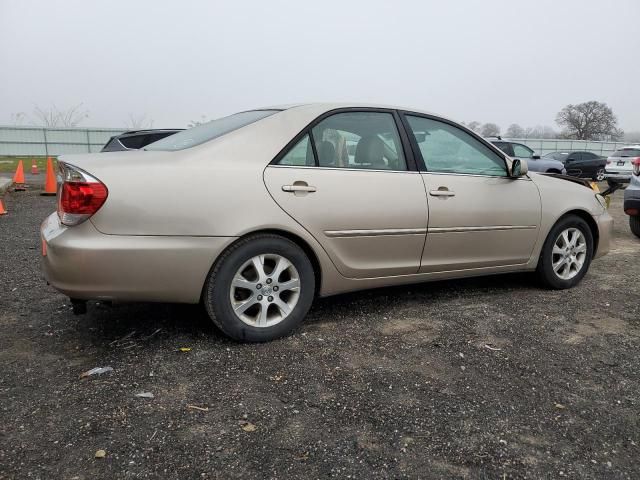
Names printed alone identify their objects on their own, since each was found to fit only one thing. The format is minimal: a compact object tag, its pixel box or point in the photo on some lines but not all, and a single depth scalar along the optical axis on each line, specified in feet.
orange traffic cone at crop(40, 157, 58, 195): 39.72
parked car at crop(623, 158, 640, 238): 22.82
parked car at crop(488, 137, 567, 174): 50.26
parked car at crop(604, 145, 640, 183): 59.31
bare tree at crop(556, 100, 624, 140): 187.11
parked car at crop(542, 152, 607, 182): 68.57
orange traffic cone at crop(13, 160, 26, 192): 41.95
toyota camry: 9.27
